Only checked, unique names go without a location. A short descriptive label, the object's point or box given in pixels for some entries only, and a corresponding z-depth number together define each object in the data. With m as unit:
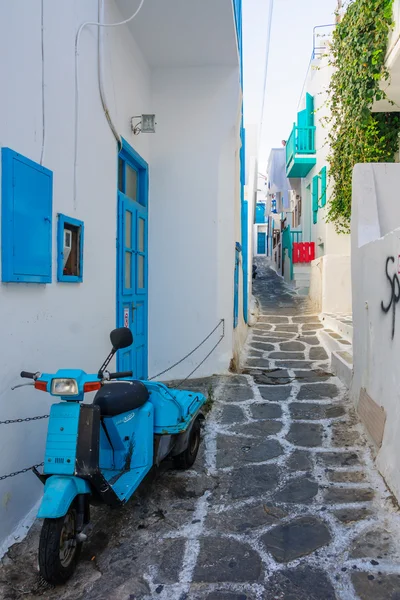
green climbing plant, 7.11
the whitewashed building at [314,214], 10.01
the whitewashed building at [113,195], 2.85
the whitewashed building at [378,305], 3.39
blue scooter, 2.27
